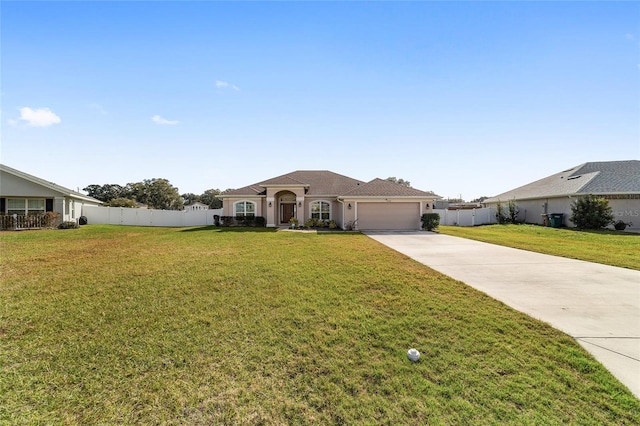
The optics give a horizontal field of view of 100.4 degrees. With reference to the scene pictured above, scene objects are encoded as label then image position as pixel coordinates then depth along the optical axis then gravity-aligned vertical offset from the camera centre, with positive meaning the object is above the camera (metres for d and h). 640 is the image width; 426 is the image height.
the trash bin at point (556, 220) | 21.33 -0.59
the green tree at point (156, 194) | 61.31 +4.99
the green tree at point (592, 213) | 18.59 -0.04
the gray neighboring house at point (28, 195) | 19.28 +1.60
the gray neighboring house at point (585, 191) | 20.05 +1.81
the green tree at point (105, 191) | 67.69 +6.58
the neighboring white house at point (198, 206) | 65.55 +2.21
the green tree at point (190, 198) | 82.86 +5.49
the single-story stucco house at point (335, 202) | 19.77 +0.95
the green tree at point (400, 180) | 60.87 +7.76
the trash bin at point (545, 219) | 21.97 -0.53
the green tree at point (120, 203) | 39.77 +1.87
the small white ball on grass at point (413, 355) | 3.41 -1.82
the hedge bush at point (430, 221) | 18.86 -0.54
